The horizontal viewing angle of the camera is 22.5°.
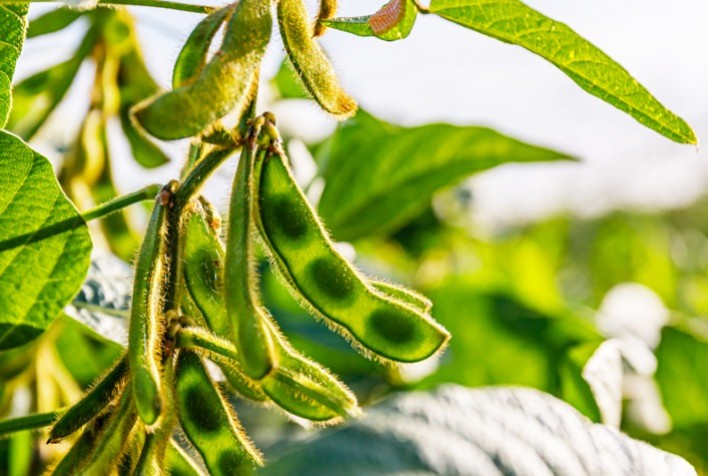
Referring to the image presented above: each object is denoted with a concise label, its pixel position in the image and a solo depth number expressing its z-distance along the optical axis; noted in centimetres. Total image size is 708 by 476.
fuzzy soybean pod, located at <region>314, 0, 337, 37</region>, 31
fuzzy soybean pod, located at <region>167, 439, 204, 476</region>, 31
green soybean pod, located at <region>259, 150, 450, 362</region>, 30
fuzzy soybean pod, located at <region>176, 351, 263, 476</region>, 30
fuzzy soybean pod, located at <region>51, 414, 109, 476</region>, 29
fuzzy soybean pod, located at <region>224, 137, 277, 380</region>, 28
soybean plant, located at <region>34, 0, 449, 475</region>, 28
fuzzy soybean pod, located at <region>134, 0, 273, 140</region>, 27
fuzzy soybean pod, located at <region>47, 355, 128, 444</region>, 29
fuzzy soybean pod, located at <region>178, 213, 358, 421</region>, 30
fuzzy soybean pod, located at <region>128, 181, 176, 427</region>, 28
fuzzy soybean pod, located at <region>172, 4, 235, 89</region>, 28
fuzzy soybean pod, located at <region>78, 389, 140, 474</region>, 29
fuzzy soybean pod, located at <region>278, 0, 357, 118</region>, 29
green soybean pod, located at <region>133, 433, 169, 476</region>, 29
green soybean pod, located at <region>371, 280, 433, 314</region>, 32
